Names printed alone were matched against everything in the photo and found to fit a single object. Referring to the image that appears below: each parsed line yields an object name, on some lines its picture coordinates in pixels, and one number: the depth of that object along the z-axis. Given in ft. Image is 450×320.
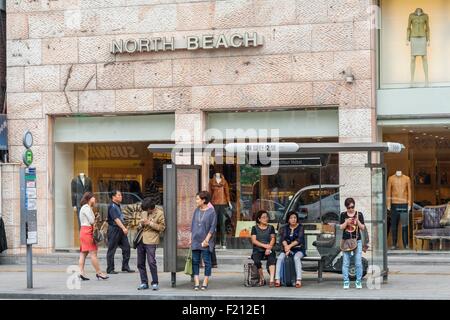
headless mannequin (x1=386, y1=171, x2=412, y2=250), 76.43
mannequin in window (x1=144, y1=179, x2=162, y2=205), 80.94
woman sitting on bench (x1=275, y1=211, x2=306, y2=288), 60.08
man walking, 70.13
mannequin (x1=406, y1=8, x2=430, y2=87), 76.43
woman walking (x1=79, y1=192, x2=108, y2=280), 65.41
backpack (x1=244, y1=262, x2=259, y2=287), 61.16
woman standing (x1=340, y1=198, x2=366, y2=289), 58.59
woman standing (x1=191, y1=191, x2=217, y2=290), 59.06
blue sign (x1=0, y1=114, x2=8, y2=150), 83.41
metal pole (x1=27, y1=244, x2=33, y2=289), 62.18
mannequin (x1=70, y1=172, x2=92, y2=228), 83.61
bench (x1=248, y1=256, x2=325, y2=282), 61.98
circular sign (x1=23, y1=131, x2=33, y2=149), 62.87
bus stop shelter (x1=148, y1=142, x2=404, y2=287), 59.31
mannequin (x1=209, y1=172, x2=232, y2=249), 78.07
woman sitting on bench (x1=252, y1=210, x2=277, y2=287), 60.49
